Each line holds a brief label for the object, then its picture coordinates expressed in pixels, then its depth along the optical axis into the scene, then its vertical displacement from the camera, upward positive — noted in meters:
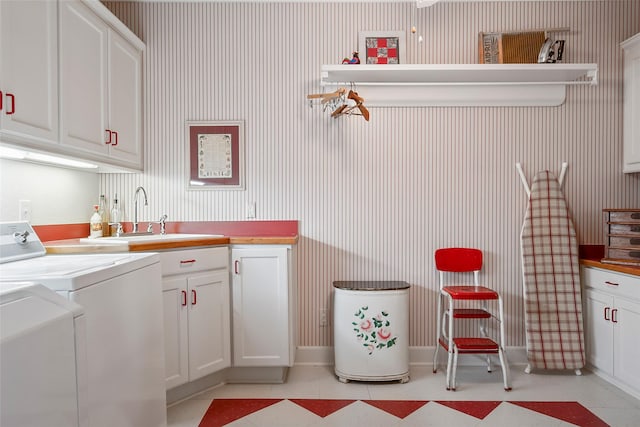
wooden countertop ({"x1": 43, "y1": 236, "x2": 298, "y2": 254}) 2.07 -0.18
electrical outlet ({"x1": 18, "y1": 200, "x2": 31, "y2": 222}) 2.18 +0.01
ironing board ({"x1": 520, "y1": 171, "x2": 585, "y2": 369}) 2.77 -0.50
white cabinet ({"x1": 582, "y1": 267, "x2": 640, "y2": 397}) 2.42 -0.74
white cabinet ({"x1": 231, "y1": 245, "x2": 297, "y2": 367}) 2.62 -0.61
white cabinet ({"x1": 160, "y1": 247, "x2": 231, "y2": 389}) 2.34 -0.61
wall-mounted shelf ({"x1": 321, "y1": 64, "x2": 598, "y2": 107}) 2.81 +0.87
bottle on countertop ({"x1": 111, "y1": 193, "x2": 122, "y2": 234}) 2.95 -0.01
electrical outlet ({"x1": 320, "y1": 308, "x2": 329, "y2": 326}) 3.01 -0.78
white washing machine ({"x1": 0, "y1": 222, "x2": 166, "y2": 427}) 1.29 -0.39
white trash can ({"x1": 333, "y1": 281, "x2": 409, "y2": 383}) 2.63 -0.80
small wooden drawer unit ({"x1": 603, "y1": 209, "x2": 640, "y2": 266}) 2.60 -0.19
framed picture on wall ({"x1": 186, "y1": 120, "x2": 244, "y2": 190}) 3.01 +0.38
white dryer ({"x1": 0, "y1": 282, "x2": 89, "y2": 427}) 0.82 -0.33
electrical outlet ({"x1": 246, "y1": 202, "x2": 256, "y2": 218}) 3.01 +0.00
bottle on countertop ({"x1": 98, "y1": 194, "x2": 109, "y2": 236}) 2.94 -0.02
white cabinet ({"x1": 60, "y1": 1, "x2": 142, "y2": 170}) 2.03 +0.70
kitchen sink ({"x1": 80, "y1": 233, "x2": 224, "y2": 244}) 2.37 -0.17
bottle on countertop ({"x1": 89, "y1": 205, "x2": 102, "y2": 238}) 2.78 -0.09
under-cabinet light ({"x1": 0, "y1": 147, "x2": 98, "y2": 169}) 1.95 +0.29
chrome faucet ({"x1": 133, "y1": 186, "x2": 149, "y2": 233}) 2.97 +0.06
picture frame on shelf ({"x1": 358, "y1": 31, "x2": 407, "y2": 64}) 2.98 +1.18
